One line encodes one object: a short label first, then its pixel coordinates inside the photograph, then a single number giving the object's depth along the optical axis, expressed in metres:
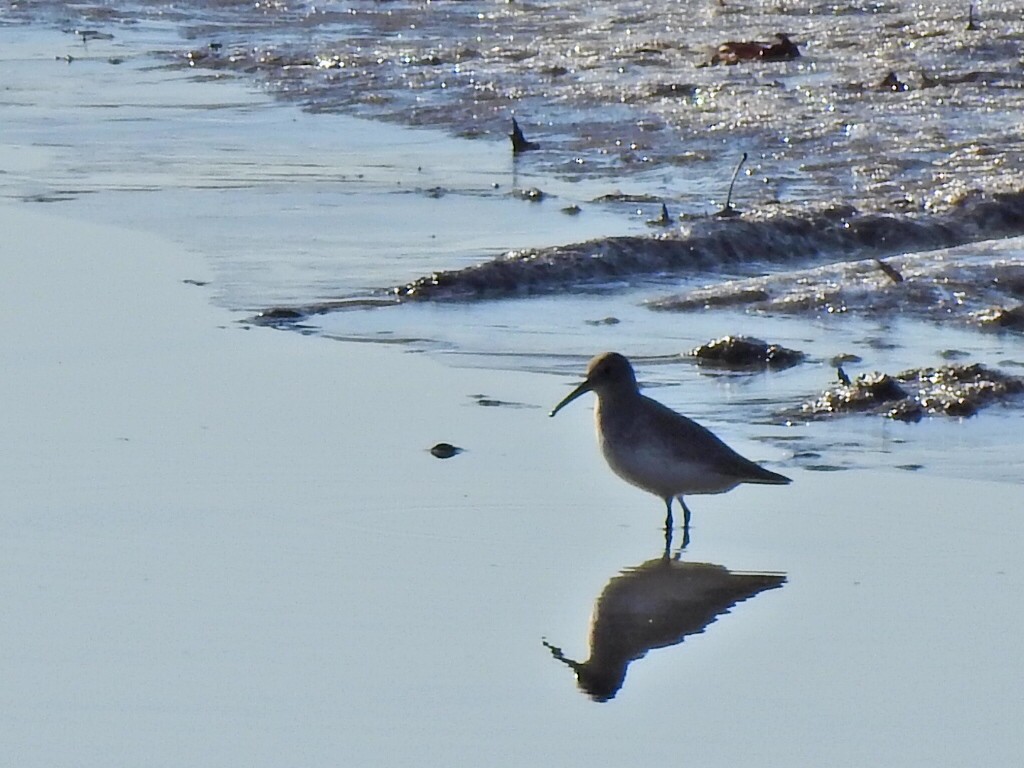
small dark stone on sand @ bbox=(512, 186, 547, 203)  20.89
